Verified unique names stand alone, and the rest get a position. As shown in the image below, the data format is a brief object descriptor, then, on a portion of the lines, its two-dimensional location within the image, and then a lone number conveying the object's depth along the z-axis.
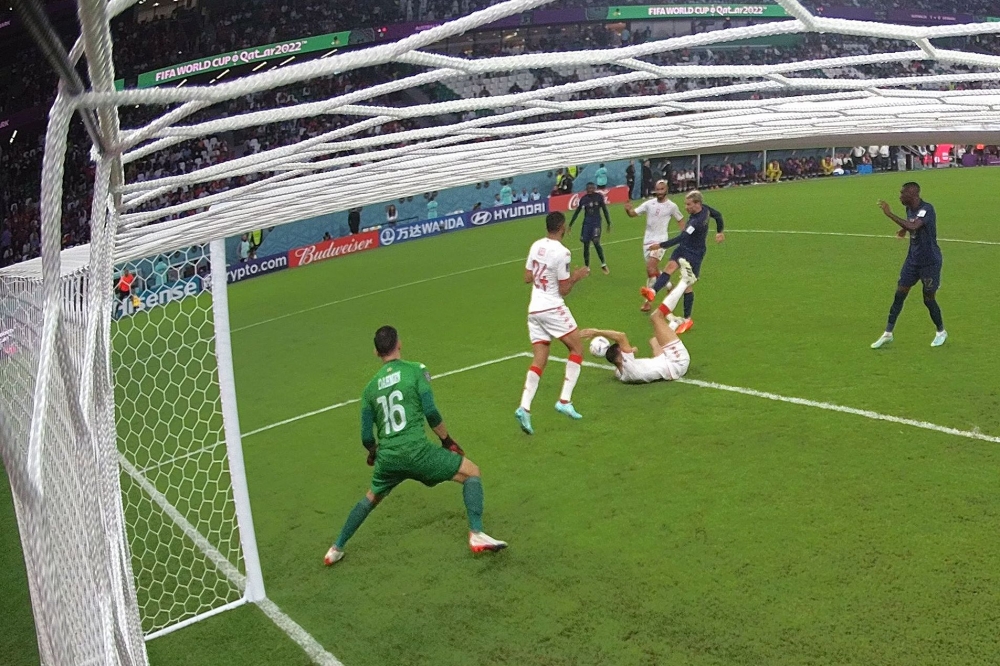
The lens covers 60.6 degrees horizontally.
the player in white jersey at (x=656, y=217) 11.27
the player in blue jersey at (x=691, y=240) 10.05
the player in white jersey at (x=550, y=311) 7.63
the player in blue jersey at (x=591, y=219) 15.20
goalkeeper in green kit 5.36
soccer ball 8.46
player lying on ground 8.49
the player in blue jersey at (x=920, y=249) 8.34
